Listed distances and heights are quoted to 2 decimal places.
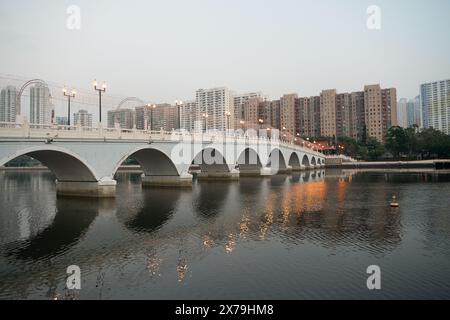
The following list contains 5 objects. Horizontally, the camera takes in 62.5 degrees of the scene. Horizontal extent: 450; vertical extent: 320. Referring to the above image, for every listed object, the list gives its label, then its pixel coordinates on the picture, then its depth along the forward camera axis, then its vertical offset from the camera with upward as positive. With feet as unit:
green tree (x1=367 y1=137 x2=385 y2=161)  390.54 +13.69
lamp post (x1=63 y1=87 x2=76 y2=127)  97.14 +20.26
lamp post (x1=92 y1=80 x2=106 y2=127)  101.72 +21.22
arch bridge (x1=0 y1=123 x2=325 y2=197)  84.94 +4.81
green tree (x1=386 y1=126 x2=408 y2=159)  364.38 +22.72
